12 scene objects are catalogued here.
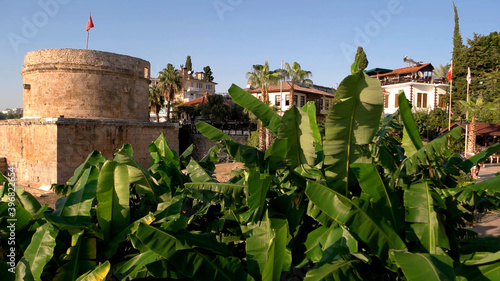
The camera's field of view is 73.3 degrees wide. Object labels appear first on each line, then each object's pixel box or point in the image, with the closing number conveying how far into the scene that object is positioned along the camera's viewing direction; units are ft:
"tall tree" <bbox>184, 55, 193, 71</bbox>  199.04
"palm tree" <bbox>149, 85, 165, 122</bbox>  108.58
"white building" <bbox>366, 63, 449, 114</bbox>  111.45
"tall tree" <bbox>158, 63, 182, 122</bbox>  107.86
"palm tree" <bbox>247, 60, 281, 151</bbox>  80.32
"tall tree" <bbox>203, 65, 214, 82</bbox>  204.37
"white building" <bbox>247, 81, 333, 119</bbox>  122.01
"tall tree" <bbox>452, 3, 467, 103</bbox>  110.01
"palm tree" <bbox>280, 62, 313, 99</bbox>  89.15
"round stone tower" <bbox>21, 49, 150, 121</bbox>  62.39
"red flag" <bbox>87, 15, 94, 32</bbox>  66.09
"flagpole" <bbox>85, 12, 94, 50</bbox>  66.06
